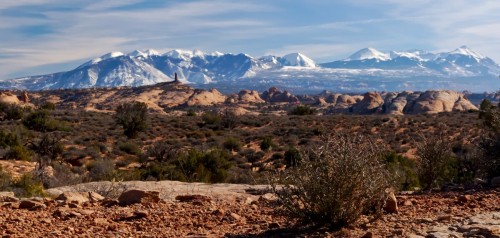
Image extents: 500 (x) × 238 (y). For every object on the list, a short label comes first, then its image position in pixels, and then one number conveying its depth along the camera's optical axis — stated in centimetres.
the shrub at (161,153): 2330
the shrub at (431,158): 1109
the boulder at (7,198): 841
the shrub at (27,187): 1045
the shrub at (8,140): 2279
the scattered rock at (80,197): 845
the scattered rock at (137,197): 832
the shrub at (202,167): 1631
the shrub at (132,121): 3438
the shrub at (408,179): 1227
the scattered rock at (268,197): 875
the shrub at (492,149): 1062
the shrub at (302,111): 5675
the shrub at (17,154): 2044
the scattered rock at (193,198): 866
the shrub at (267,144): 2912
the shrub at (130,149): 2678
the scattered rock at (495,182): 948
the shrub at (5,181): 1131
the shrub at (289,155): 2349
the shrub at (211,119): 4222
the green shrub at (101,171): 1509
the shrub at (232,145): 2906
